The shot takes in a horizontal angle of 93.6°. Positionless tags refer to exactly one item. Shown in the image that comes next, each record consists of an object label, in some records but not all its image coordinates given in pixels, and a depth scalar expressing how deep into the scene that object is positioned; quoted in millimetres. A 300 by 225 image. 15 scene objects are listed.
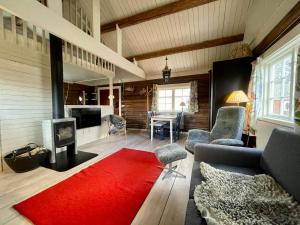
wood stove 2660
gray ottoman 1967
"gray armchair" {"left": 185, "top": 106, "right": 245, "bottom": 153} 2336
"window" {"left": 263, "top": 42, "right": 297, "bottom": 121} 1982
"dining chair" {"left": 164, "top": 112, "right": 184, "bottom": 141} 4504
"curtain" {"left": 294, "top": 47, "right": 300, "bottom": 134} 1470
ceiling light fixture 3301
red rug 1390
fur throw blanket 777
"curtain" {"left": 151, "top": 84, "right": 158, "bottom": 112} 5660
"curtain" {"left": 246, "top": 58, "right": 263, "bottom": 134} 2654
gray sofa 986
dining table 4008
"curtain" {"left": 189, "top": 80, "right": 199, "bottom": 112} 5055
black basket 2240
